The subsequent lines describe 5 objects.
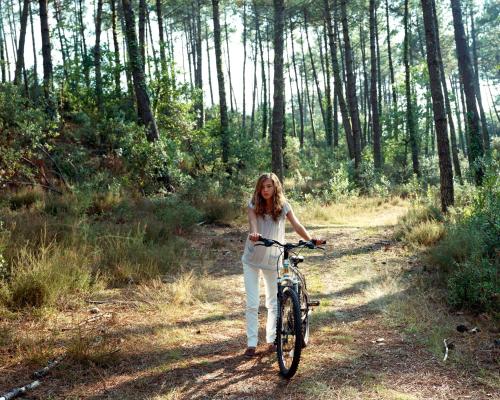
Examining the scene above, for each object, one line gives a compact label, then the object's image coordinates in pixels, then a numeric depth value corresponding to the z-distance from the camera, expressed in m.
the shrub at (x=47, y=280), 5.38
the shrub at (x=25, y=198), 9.93
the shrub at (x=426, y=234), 8.82
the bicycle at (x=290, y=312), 4.00
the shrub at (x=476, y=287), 5.27
